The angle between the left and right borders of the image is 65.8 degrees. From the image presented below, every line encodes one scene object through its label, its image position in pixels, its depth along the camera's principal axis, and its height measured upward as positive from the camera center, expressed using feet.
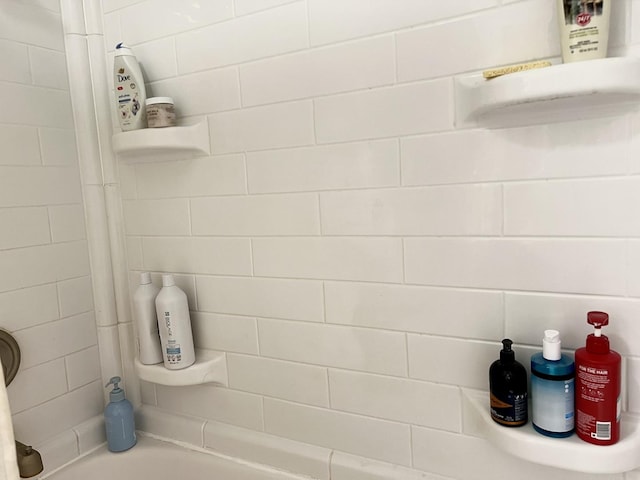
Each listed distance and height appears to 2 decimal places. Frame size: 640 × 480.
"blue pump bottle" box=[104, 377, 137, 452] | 4.31 -1.90
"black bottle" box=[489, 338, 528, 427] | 2.81 -1.19
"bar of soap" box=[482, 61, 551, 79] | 2.53 +0.58
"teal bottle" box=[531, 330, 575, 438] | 2.67 -1.15
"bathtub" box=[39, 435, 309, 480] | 4.09 -2.22
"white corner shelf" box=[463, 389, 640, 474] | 2.56 -1.44
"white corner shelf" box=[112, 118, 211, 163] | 3.80 +0.47
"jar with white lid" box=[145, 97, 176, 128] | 3.84 +0.70
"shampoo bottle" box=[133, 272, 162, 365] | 4.10 -1.01
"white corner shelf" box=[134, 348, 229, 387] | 3.97 -1.39
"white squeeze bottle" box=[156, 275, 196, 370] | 3.95 -1.00
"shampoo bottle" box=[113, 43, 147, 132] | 3.94 +0.89
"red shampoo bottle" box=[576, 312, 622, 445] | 2.57 -1.11
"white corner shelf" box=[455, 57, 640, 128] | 2.35 +0.43
